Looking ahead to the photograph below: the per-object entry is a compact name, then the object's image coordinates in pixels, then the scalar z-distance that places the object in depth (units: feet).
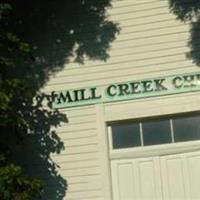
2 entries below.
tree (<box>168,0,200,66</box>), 40.11
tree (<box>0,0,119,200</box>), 41.29
